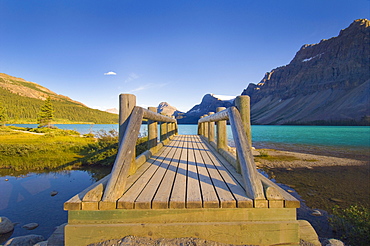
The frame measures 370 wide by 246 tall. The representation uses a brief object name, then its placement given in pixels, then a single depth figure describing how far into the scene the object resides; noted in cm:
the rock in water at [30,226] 406
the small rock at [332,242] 305
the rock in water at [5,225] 387
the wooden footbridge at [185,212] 190
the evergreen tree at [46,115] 3725
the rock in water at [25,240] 311
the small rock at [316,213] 495
